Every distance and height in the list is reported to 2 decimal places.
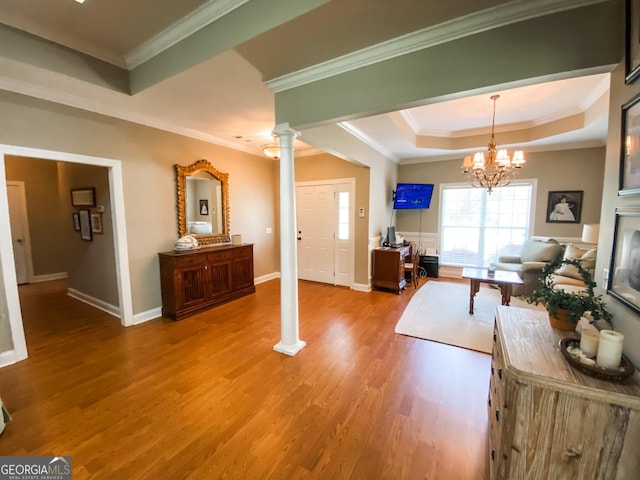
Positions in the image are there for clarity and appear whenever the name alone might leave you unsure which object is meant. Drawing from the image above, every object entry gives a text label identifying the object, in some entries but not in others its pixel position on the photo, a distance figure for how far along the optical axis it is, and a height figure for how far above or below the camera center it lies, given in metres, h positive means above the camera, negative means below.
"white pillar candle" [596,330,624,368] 1.08 -0.56
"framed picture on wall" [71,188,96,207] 3.89 +0.25
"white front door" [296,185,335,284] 5.44 -0.38
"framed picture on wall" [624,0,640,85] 1.21 +0.81
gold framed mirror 4.09 +0.18
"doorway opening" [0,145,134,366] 2.57 -0.18
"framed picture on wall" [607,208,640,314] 1.16 -0.22
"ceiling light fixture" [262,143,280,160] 4.14 +0.98
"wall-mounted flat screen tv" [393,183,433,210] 5.93 +0.40
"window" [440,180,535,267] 5.44 -0.20
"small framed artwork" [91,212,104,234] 3.85 -0.12
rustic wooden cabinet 1.01 -0.83
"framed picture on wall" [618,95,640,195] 1.19 +0.29
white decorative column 2.74 -0.43
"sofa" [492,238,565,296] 4.45 -0.85
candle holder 1.04 -0.63
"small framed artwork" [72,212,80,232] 4.23 -0.11
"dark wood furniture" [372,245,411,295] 4.87 -1.02
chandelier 3.83 +0.73
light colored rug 3.16 -1.46
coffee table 3.67 -0.93
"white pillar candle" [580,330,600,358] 1.17 -0.57
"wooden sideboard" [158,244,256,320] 3.71 -0.98
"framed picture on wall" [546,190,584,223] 4.95 +0.12
